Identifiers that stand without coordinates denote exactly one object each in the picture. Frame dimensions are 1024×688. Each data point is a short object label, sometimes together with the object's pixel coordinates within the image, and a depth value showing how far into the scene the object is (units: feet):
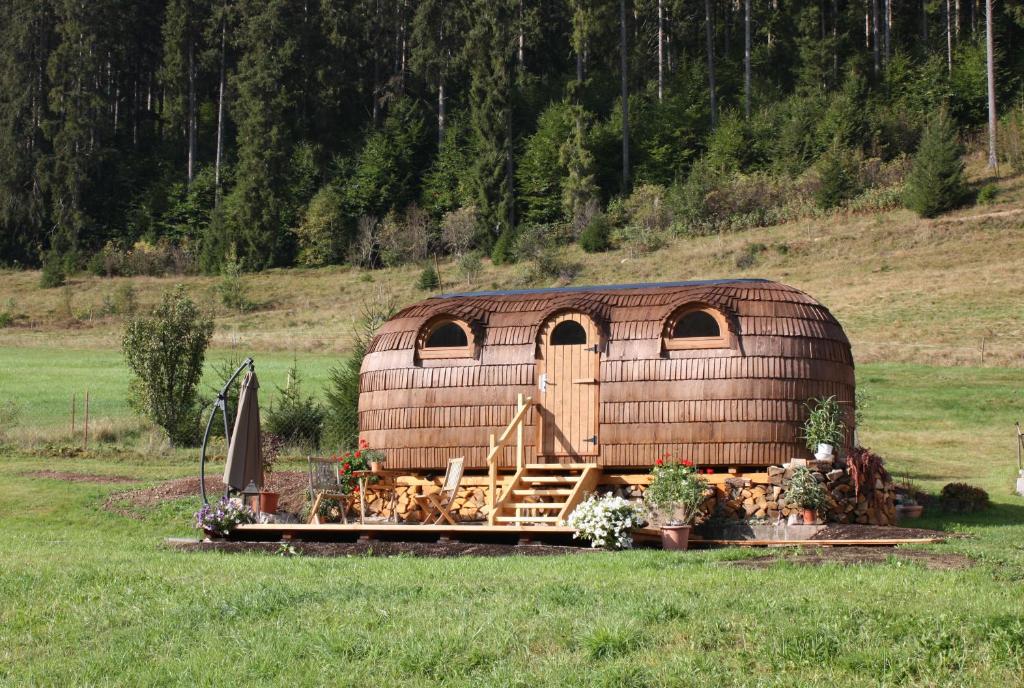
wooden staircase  50.11
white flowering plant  42.06
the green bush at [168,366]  87.25
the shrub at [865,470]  49.26
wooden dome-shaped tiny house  51.70
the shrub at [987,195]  160.45
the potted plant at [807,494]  48.06
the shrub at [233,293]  169.58
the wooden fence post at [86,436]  84.63
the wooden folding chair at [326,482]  55.67
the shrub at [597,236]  174.70
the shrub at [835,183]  171.32
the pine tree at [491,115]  193.26
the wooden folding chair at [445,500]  50.70
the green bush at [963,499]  58.29
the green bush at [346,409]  77.25
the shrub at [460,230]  190.08
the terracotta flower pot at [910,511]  56.70
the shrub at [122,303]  169.17
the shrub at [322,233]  201.67
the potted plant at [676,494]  47.19
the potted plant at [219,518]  45.88
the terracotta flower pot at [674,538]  43.62
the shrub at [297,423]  85.71
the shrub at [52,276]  190.60
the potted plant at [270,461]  52.60
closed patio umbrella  47.14
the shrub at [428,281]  166.30
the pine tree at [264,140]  199.52
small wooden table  55.21
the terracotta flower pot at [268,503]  52.54
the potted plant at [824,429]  50.08
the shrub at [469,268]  170.81
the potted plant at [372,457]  57.08
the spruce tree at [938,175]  157.79
